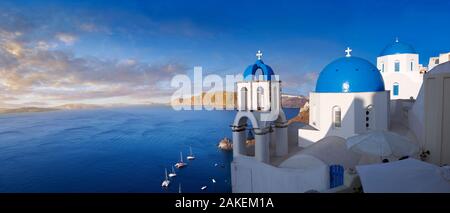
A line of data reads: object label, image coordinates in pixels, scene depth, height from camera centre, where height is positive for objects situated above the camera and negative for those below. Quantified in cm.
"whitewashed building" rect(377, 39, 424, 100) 2319 +292
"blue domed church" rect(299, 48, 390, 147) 1487 -3
